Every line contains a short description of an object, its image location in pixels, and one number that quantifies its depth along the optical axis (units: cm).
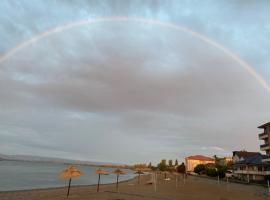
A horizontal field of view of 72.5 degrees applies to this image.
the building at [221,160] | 9091
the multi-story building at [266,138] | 4424
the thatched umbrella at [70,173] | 1560
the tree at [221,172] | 5548
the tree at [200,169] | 7343
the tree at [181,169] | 8416
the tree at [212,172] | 5800
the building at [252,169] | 4429
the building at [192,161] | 11631
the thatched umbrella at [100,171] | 2102
